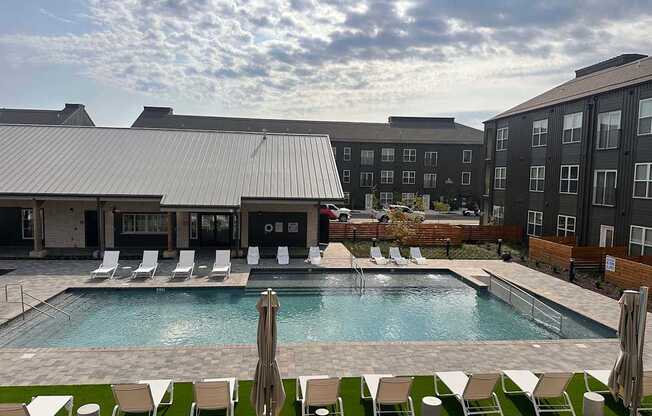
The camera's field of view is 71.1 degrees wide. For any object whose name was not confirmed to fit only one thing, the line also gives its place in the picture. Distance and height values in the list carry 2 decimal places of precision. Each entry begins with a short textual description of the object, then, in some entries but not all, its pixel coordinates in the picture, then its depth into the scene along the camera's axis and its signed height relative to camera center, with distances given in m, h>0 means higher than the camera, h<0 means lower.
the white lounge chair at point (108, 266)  18.33 -3.86
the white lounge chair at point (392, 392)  8.02 -3.73
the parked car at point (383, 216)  39.96 -3.11
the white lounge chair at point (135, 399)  7.57 -3.78
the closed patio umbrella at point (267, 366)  6.61 -2.74
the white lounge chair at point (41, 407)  6.86 -3.87
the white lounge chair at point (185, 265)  18.67 -3.78
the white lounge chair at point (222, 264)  18.92 -3.75
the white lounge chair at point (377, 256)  23.05 -3.90
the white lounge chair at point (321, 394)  7.91 -3.76
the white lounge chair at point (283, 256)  21.70 -3.72
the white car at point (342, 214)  41.50 -3.08
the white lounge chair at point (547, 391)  8.33 -3.83
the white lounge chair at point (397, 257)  22.66 -3.82
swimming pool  12.93 -4.48
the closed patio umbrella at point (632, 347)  7.21 -2.52
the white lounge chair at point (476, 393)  8.21 -3.84
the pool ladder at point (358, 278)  18.78 -4.22
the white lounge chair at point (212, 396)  7.82 -3.78
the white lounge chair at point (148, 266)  18.55 -3.84
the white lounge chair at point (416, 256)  23.31 -3.83
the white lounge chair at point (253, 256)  21.42 -3.70
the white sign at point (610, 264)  18.53 -3.07
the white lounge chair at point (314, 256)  21.90 -3.74
